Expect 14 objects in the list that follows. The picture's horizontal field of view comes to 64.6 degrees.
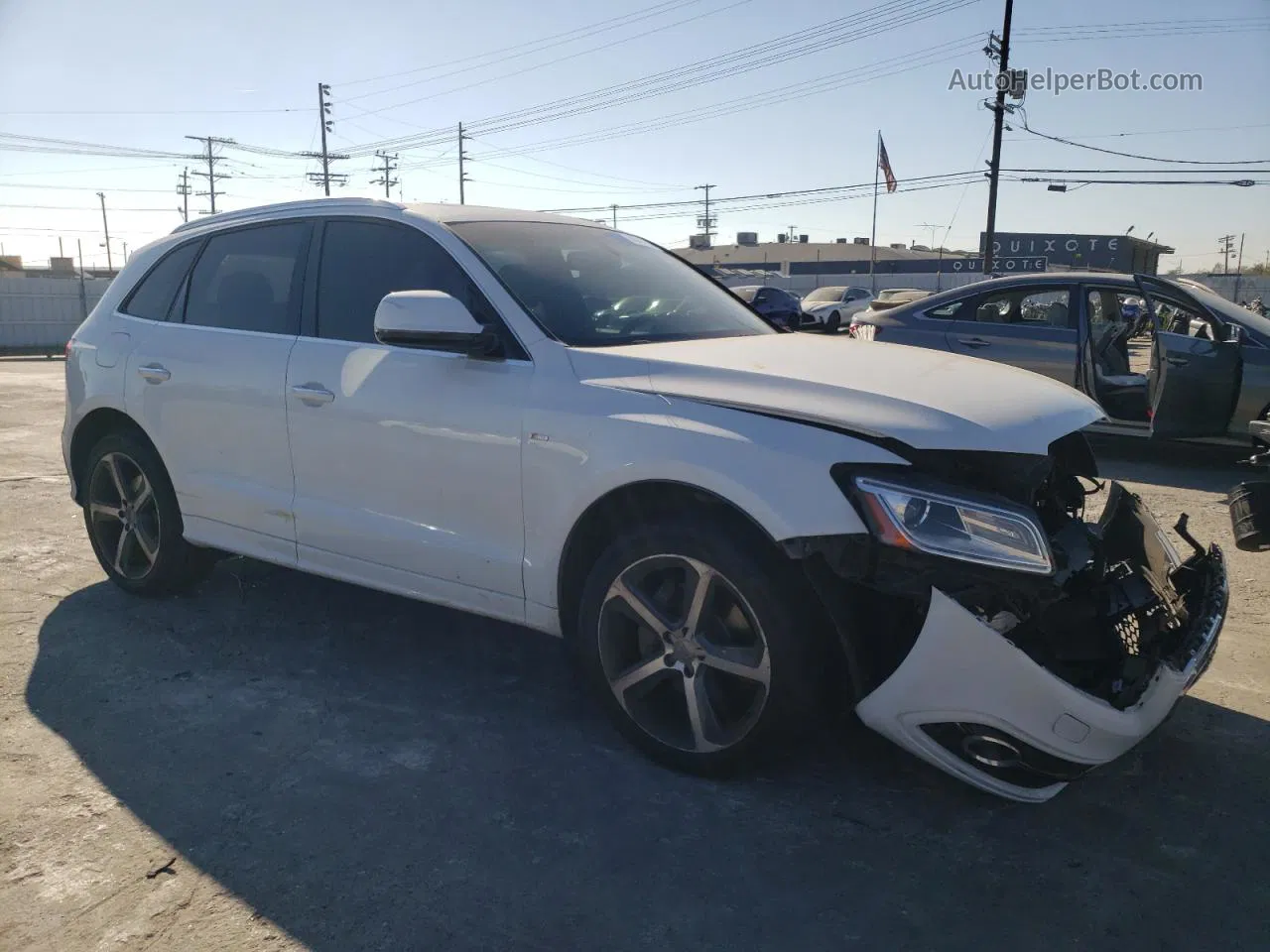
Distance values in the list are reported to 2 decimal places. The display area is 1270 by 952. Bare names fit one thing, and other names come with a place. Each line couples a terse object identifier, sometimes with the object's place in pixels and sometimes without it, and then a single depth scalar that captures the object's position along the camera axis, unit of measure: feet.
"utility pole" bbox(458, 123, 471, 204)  206.80
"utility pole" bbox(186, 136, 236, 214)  249.38
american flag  146.51
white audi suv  8.31
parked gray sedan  22.24
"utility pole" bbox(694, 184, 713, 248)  320.17
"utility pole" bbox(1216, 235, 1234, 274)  342.44
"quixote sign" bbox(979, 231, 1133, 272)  191.93
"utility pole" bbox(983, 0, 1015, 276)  91.45
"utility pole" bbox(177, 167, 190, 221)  263.70
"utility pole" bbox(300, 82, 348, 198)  199.31
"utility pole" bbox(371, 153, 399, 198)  228.84
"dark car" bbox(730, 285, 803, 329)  79.10
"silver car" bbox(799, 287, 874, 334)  97.14
